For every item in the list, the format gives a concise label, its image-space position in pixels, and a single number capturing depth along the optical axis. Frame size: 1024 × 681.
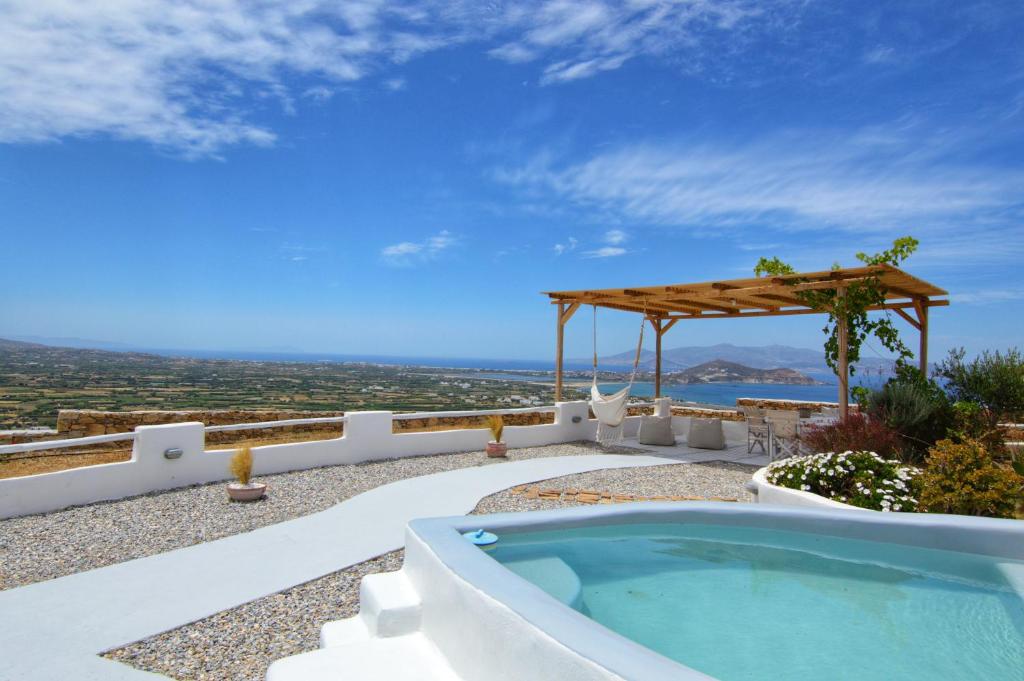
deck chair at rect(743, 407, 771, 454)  9.77
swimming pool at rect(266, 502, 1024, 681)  1.91
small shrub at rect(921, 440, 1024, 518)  4.38
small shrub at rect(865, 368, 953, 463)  6.81
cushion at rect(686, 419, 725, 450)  10.02
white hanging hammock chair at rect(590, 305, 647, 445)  9.74
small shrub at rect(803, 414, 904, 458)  6.03
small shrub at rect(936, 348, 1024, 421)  8.52
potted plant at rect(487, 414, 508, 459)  8.83
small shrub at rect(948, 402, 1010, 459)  6.61
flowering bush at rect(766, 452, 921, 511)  4.73
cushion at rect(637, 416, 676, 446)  10.48
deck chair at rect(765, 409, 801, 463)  8.25
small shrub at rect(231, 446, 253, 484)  6.03
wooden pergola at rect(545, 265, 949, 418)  8.30
